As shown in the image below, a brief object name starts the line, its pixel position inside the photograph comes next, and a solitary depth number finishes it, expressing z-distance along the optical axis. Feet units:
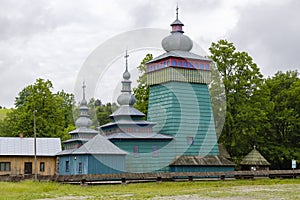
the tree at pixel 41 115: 169.68
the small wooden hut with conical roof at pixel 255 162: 140.19
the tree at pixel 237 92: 144.87
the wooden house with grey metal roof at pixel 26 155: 136.87
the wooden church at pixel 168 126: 128.88
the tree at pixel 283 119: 153.69
